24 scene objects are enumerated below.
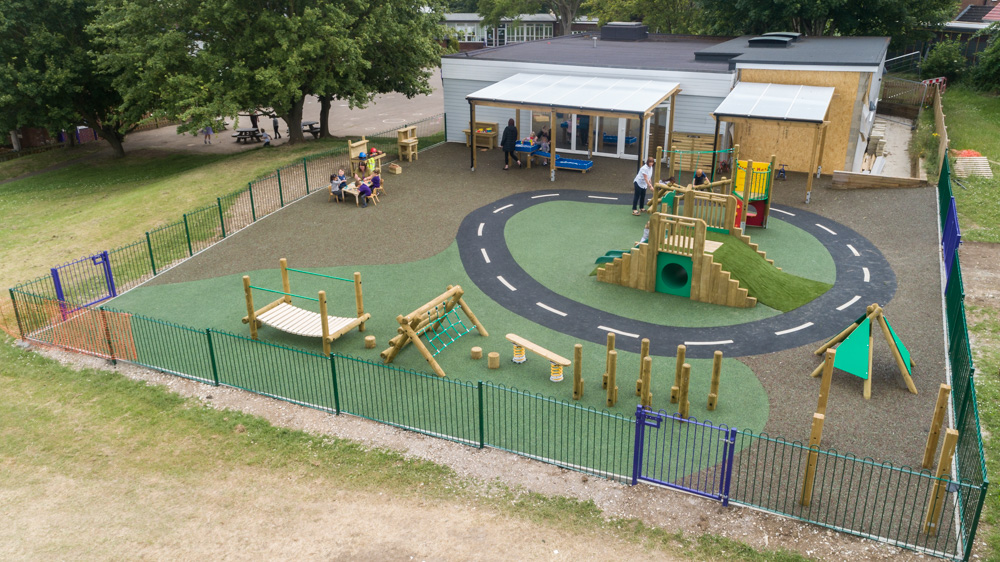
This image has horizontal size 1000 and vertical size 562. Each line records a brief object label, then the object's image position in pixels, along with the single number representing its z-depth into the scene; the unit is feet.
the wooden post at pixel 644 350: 40.32
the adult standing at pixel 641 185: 71.51
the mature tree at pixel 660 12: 174.19
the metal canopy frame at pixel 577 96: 80.28
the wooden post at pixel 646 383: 39.91
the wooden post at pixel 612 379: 40.22
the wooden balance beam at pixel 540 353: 43.83
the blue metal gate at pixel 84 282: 58.39
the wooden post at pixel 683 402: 39.48
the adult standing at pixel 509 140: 87.20
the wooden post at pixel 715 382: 39.60
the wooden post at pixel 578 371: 41.01
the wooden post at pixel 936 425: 32.23
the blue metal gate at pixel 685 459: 34.27
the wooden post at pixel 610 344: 40.57
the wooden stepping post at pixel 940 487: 30.81
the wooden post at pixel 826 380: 35.73
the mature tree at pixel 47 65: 103.45
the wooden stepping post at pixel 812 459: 32.53
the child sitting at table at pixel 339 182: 78.60
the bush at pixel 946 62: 142.10
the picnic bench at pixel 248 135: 123.35
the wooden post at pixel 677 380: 40.89
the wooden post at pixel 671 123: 87.66
